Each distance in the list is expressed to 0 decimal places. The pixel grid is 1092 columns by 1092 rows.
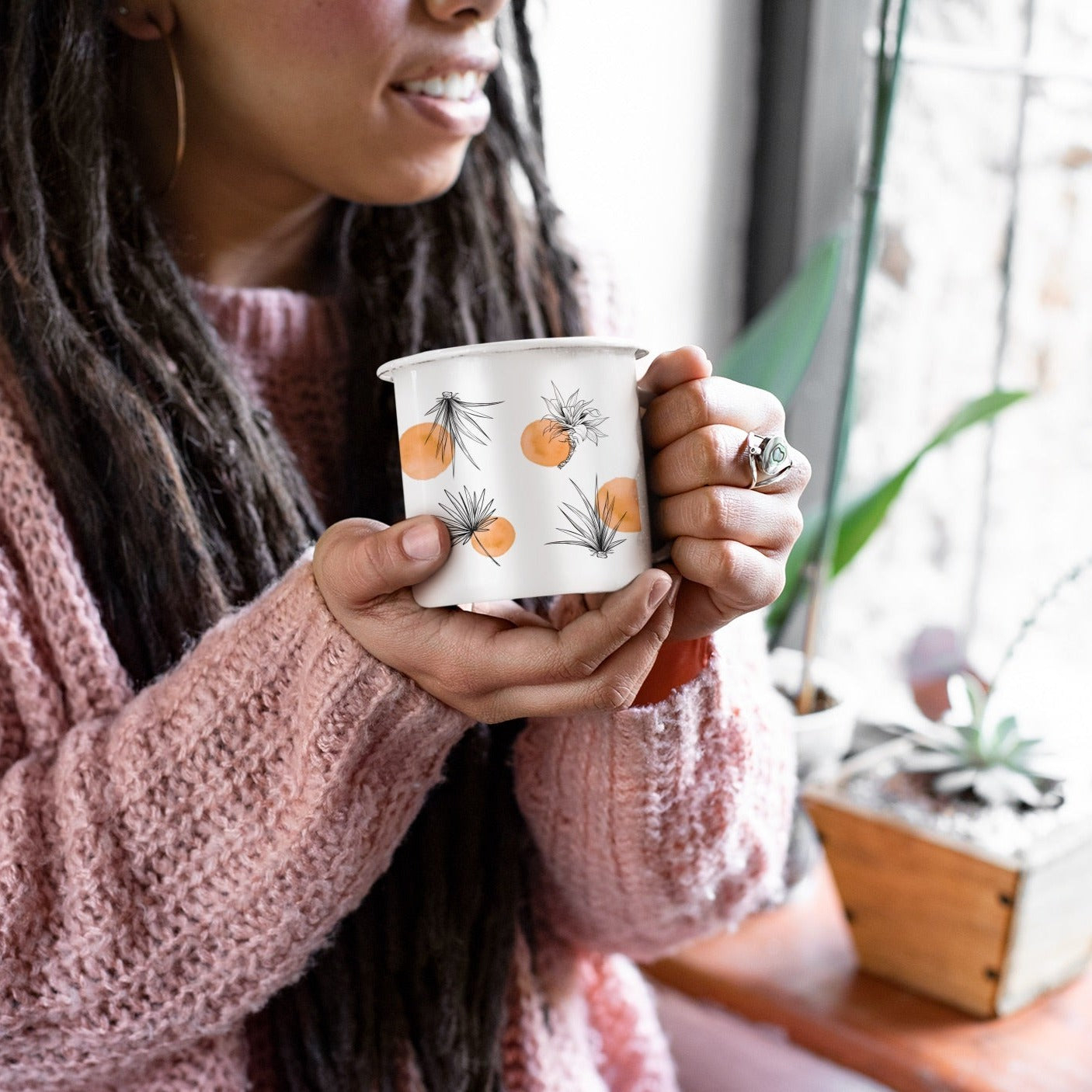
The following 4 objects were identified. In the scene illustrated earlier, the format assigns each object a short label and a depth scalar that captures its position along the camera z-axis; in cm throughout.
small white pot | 104
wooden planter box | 82
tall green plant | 103
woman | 54
